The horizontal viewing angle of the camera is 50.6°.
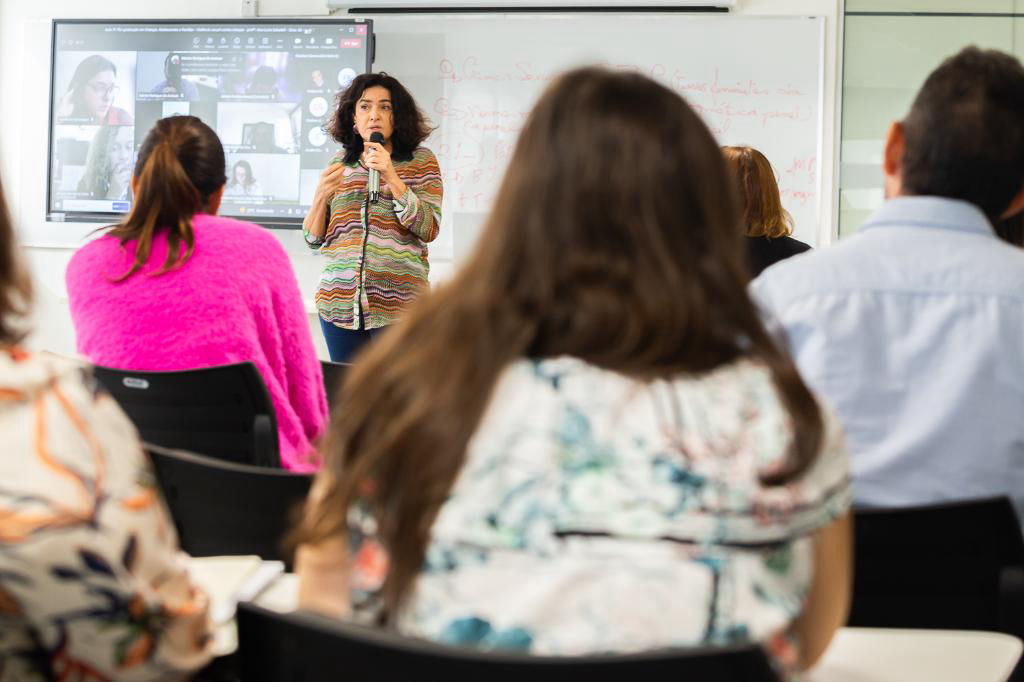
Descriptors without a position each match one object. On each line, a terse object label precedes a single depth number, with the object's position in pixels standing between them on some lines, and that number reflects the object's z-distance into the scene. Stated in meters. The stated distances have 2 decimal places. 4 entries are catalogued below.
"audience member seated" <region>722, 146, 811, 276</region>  2.93
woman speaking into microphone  3.62
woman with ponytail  2.16
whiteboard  4.73
